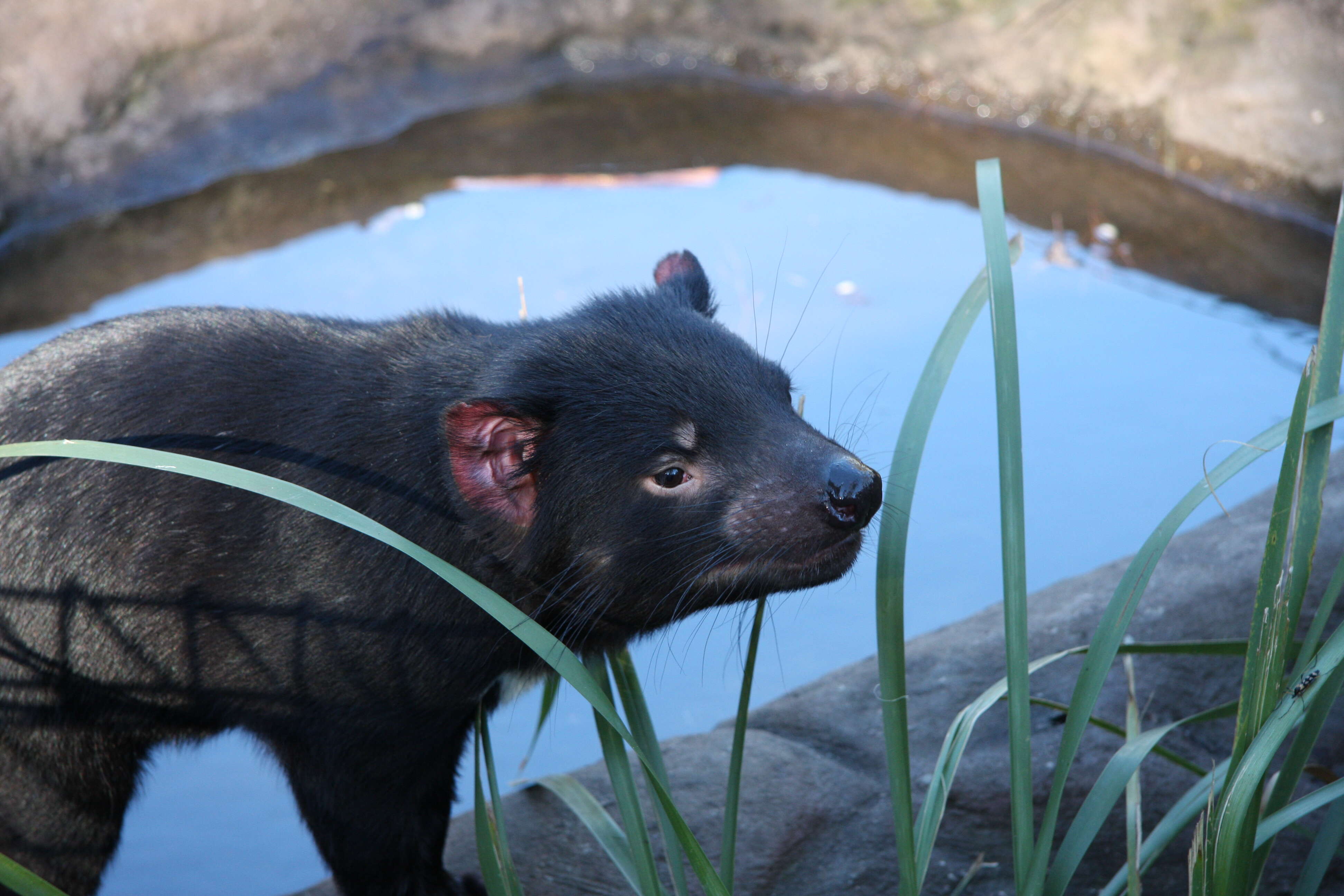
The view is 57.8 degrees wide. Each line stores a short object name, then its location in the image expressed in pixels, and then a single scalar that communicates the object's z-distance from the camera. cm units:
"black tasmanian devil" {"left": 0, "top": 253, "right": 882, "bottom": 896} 228
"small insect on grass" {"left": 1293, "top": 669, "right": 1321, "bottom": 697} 186
